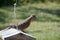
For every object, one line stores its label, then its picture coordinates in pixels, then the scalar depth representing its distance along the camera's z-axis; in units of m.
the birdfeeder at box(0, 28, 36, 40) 4.77
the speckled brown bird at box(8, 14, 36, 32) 7.35
